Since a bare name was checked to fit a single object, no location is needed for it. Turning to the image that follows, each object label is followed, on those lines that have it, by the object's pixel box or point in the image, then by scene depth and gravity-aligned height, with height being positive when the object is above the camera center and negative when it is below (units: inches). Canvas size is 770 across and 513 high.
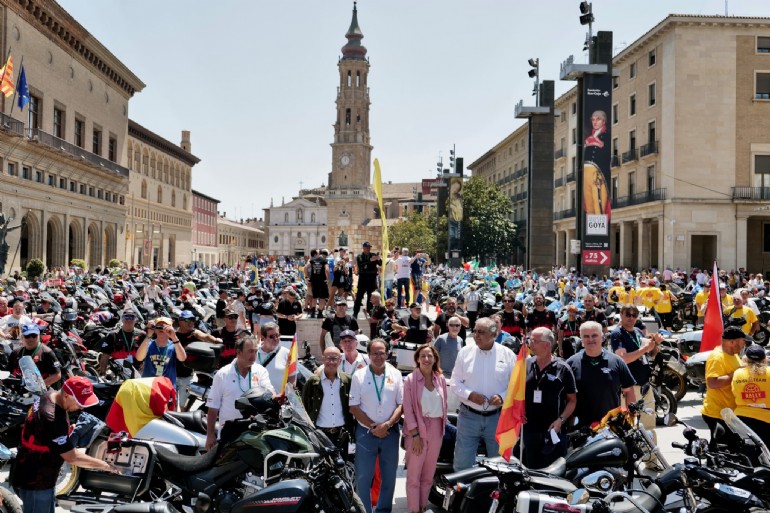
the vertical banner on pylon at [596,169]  1097.4 +144.9
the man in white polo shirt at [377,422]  263.1 -55.2
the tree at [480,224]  2578.7 +148.1
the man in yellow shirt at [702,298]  738.8 -28.1
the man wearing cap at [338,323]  426.3 -33.8
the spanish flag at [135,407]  255.8 -50.1
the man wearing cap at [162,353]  354.3 -43.6
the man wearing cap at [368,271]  668.7 -5.9
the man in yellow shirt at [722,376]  270.4 -38.2
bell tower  5364.2 +892.7
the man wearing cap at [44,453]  206.7 -54.0
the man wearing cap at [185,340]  374.9 -41.9
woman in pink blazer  258.7 -54.3
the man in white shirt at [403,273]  803.4 -8.5
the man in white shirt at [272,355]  316.2 -39.4
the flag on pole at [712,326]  395.9 -29.6
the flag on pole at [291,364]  279.1 -38.0
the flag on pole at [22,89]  1377.7 +312.5
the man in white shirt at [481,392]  269.9 -45.5
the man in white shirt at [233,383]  261.0 -43.1
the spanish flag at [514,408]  252.4 -47.9
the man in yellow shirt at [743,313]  547.4 -31.8
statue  1315.1 +18.4
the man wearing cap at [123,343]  410.3 -45.6
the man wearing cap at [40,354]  333.4 -42.8
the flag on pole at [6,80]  1245.7 +297.2
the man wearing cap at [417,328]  458.3 -38.2
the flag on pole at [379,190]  595.7 +59.4
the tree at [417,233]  3299.7 +154.8
